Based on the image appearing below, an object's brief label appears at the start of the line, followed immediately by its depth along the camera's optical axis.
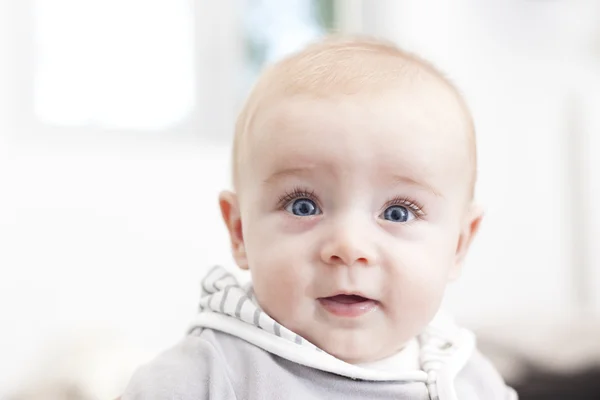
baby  0.58
